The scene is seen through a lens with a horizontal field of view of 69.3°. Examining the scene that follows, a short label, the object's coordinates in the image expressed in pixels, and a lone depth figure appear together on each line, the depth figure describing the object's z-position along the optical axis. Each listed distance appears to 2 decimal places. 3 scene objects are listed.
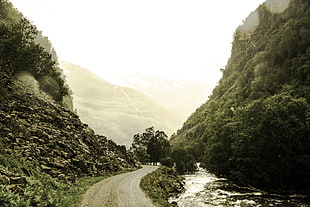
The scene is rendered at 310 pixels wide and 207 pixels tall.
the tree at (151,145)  126.12
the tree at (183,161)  97.94
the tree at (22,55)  46.88
